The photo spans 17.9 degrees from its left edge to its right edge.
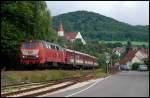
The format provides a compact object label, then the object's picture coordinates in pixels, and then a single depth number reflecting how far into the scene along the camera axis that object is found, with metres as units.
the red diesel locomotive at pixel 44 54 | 41.44
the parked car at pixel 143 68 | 82.22
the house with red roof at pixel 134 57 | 127.12
